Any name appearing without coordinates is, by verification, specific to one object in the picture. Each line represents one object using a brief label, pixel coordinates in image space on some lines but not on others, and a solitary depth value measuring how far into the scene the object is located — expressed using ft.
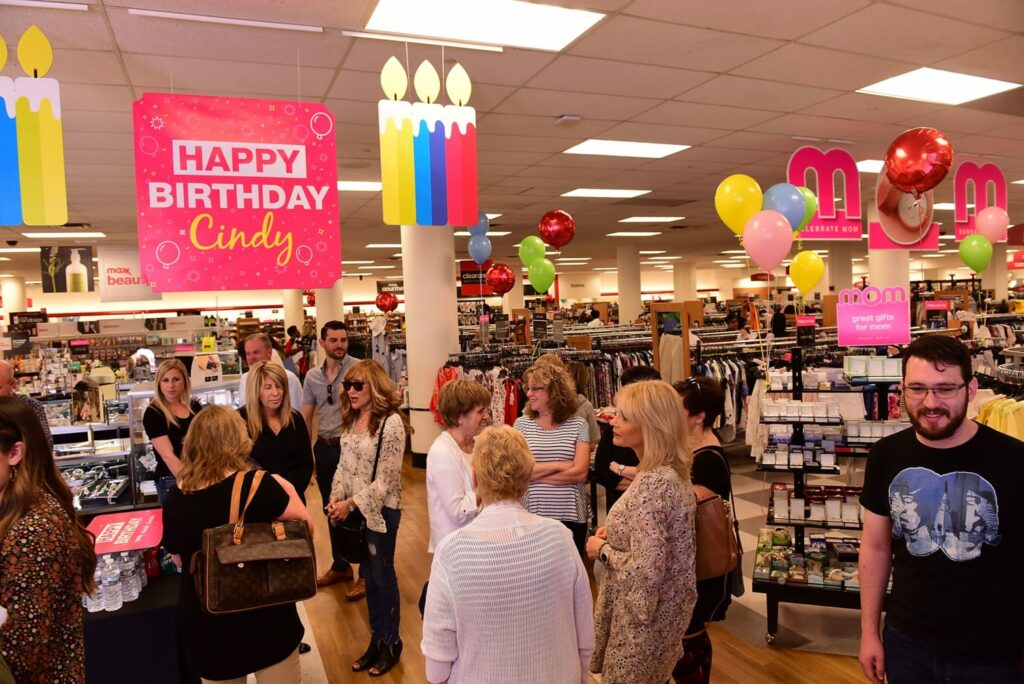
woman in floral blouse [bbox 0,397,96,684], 5.74
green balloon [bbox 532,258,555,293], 28.22
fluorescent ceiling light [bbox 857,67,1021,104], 15.61
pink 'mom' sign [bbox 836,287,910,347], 15.19
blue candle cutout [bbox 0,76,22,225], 8.38
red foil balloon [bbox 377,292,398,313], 63.93
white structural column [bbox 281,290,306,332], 61.16
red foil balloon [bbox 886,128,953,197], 15.92
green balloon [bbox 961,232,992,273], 23.54
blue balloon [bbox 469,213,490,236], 29.37
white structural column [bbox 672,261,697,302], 81.30
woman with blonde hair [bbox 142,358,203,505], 11.75
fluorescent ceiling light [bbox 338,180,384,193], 25.39
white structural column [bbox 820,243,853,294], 54.80
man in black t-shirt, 5.90
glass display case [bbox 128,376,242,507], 11.47
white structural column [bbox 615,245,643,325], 53.88
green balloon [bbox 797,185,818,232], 20.31
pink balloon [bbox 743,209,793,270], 17.38
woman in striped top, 10.64
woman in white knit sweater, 5.49
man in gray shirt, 15.06
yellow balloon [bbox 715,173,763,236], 18.79
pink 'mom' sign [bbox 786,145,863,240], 21.38
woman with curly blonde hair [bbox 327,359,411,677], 10.89
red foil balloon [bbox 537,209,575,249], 24.31
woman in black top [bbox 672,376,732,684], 8.07
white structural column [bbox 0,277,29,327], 67.05
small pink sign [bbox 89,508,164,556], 8.53
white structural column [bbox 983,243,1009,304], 63.21
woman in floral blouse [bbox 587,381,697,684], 6.84
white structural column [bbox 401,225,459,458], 24.86
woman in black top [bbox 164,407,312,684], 7.24
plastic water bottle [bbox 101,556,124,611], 8.53
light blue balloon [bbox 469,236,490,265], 28.66
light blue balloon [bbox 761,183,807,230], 19.02
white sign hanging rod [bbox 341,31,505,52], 11.69
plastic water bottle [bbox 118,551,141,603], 8.72
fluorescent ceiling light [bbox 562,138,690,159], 21.11
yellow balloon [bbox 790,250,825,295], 24.44
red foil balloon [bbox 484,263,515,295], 32.96
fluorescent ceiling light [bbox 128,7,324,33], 10.48
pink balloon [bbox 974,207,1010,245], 22.89
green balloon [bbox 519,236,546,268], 28.81
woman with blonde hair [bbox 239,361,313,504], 11.82
